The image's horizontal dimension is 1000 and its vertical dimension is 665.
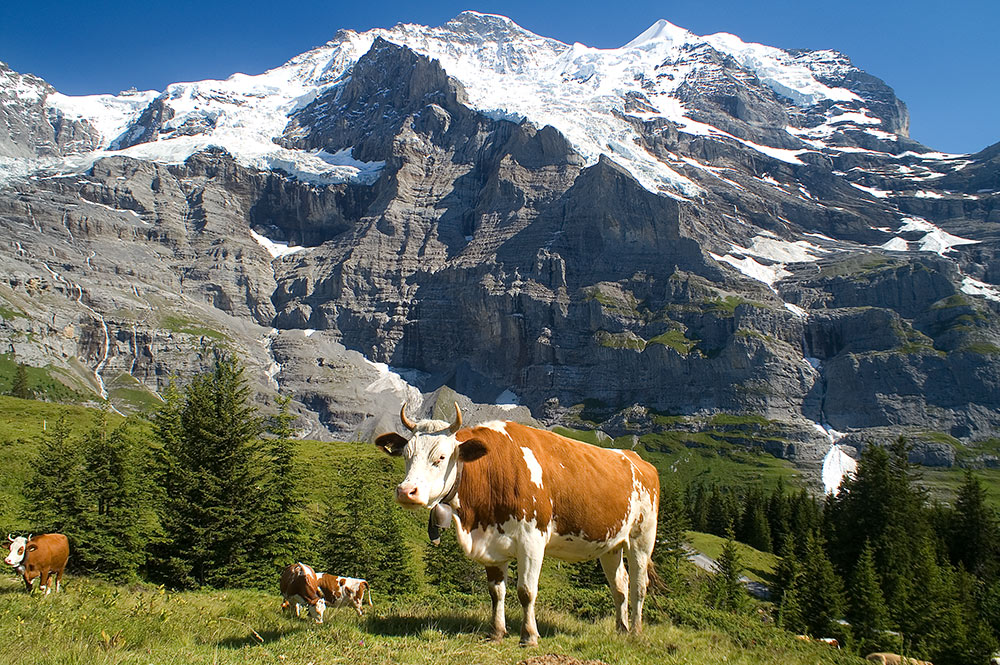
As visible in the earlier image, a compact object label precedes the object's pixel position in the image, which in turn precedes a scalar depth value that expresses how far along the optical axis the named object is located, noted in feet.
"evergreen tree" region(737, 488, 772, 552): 295.28
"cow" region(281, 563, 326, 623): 56.80
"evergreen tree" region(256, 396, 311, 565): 73.46
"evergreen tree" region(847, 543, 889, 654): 109.60
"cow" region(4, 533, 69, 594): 51.57
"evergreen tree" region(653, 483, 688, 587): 113.19
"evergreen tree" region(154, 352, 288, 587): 68.13
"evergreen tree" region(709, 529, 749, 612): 96.15
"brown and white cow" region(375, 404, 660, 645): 33.04
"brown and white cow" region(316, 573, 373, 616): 61.11
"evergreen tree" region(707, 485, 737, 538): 327.26
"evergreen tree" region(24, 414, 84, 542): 66.95
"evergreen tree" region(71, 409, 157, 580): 65.62
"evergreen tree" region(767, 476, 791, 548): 290.15
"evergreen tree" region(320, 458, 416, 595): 90.94
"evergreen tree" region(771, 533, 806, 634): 116.67
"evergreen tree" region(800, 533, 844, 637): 116.47
